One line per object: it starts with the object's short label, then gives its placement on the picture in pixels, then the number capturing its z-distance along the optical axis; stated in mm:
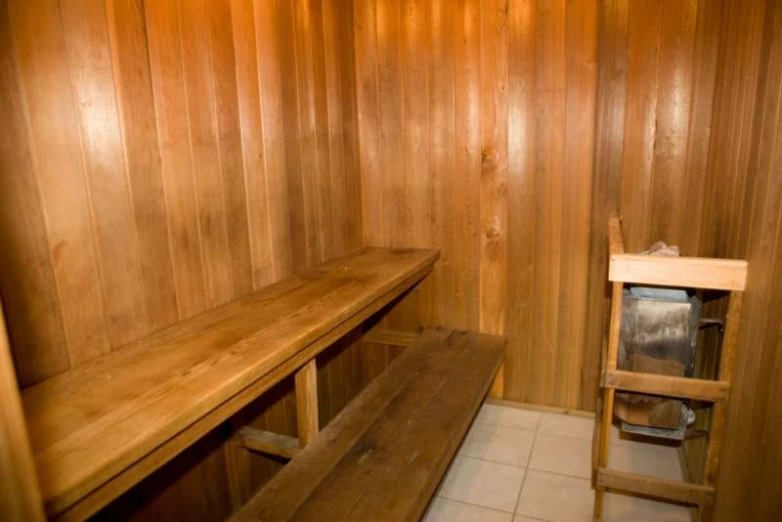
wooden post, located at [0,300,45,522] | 577
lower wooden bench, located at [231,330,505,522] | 1584
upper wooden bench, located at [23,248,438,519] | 1038
